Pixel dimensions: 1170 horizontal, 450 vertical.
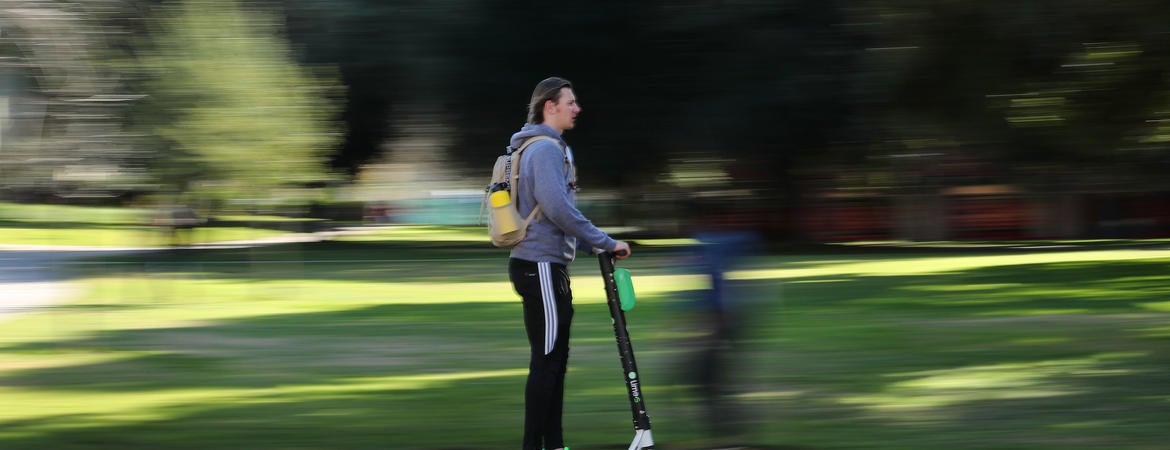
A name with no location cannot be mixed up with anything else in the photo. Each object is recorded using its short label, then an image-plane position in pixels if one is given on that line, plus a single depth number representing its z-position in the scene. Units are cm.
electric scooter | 1112
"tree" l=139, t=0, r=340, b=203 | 4931
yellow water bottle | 1081
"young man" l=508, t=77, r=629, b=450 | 1066
